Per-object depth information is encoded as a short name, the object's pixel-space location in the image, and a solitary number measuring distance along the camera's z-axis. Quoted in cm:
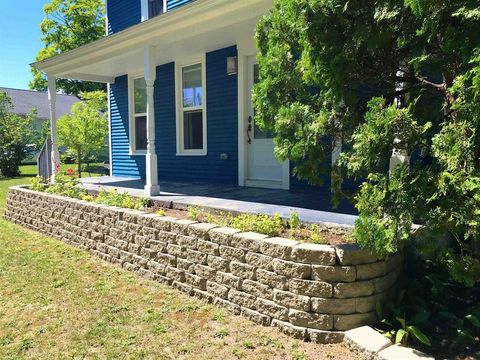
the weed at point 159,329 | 307
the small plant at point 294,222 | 381
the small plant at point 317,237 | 323
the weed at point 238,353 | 270
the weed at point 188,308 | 350
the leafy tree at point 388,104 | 209
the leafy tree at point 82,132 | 1199
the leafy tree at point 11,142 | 1679
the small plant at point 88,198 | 599
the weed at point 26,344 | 291
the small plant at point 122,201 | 531
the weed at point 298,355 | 265
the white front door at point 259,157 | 663
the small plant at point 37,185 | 744
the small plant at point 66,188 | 652
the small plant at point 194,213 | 437
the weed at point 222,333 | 300
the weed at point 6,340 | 299
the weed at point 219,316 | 332
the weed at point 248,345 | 283
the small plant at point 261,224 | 358
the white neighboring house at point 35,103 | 3338
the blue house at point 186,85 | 589
